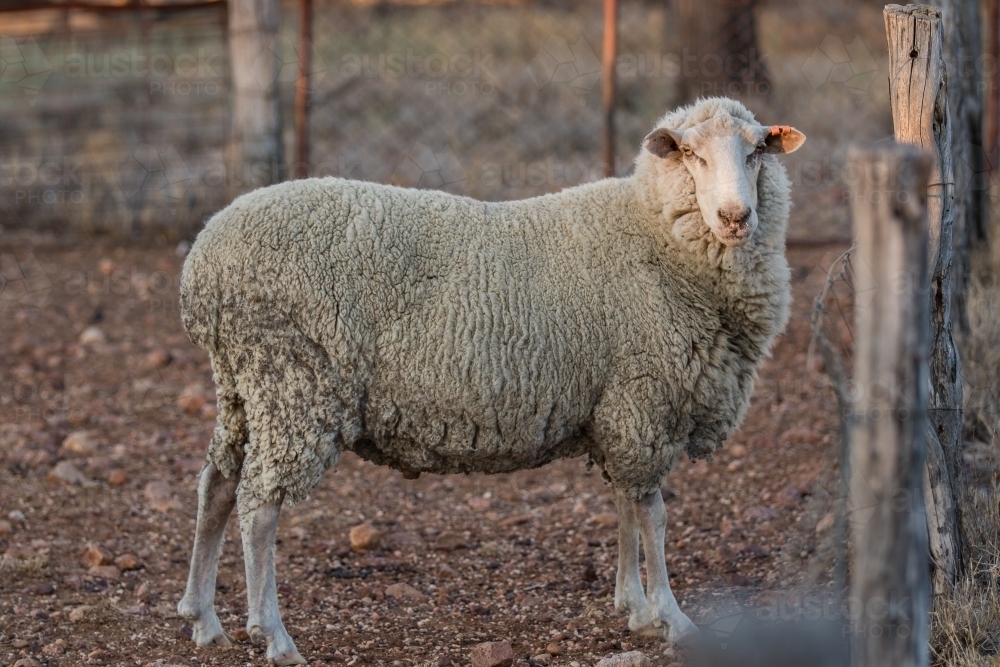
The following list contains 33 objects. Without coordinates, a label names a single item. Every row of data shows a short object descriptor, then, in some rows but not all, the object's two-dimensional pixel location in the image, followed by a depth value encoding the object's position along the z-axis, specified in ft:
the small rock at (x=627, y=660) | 23.26
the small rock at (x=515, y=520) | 33.09
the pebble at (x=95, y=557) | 29.37
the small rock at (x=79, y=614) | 26.27
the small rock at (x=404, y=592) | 28.30
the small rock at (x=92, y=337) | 45.88
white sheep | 23.52
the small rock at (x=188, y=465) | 35.81
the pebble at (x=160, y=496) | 33.12
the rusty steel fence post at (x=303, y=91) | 48.93
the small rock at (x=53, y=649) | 24.52
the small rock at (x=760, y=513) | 31.73
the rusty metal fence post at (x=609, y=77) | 48.88
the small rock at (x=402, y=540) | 31.60
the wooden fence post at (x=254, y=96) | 50.26
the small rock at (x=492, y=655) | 23.50
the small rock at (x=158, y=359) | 43.88
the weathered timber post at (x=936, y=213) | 23.07
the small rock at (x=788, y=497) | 32.30
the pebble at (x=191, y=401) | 40.75
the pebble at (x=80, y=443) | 36.88
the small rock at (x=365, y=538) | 31.09
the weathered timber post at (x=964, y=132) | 32.27
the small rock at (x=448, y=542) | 31.32
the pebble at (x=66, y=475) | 34.45
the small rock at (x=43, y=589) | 27.48
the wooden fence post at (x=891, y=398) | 14.32
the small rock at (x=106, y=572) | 28.76
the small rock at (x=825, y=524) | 28.69
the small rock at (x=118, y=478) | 34.58
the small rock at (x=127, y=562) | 29.35
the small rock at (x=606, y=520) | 32.78
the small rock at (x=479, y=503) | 34.27
